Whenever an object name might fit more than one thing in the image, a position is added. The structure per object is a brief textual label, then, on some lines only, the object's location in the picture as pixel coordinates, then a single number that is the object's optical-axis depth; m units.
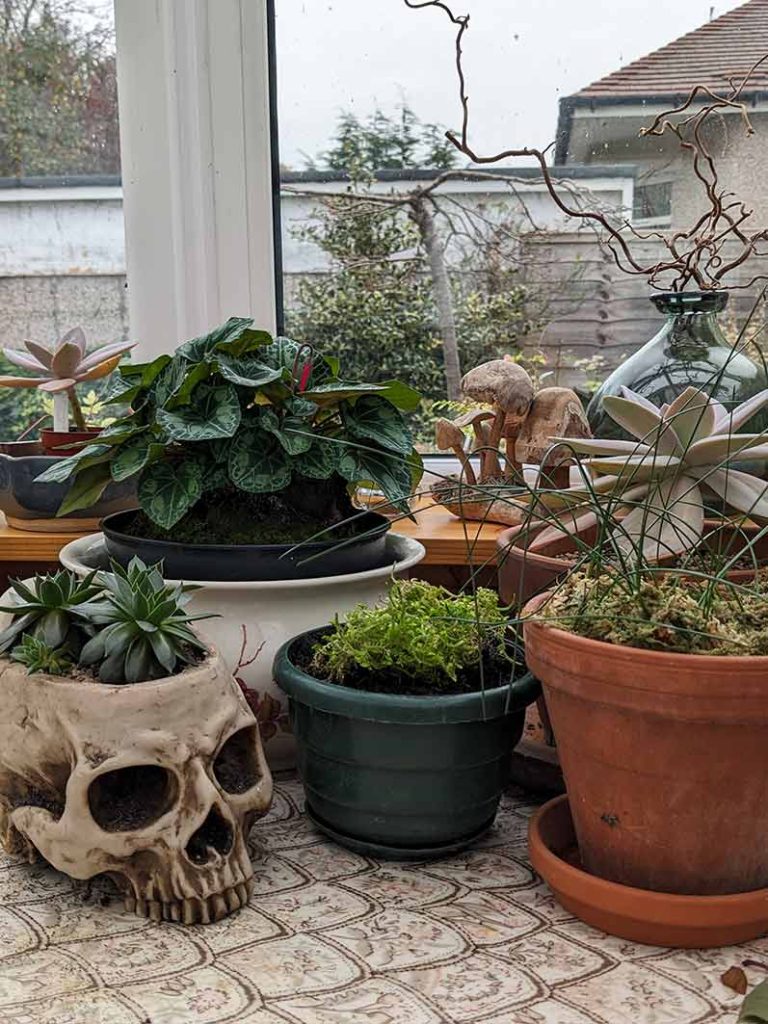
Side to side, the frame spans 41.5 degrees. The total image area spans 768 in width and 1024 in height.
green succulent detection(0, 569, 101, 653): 0.84
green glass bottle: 1.16
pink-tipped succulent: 1.25
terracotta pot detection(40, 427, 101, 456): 1.27
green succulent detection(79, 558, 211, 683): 0.81
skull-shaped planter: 0.78
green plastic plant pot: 0.84
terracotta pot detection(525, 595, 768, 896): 0.70
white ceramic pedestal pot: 1.01
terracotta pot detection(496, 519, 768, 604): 0.92
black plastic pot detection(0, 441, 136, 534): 1.26
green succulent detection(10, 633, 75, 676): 0.82
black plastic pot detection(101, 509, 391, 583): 1.01
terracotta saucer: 0.75
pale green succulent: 0.84
